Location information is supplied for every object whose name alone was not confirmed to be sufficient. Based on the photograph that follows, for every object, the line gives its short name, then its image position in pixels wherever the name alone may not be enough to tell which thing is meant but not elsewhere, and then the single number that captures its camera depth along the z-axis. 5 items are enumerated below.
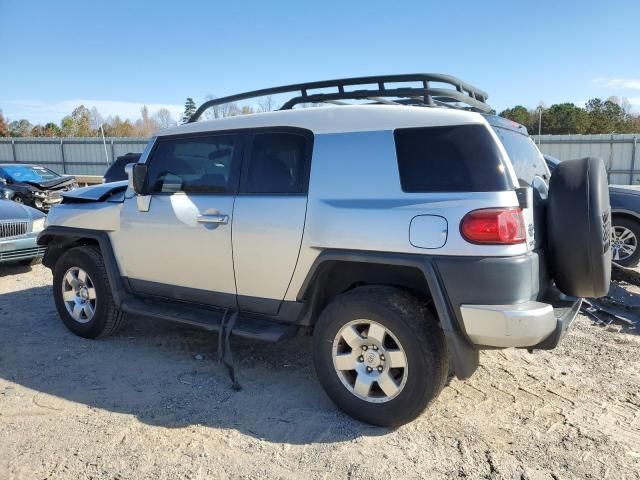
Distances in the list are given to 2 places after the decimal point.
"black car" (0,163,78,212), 14.96
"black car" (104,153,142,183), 10.31
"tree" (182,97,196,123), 48.28
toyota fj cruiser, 2.83
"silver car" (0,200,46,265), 7.16
